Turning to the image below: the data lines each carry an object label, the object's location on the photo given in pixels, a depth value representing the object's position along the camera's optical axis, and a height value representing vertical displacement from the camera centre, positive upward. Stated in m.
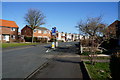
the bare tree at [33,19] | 30.91 +7.16
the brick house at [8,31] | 30.07 +3.16
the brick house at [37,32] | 42.17 +4.08
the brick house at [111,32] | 14.53 +1.33
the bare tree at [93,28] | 15.50 +2.24
